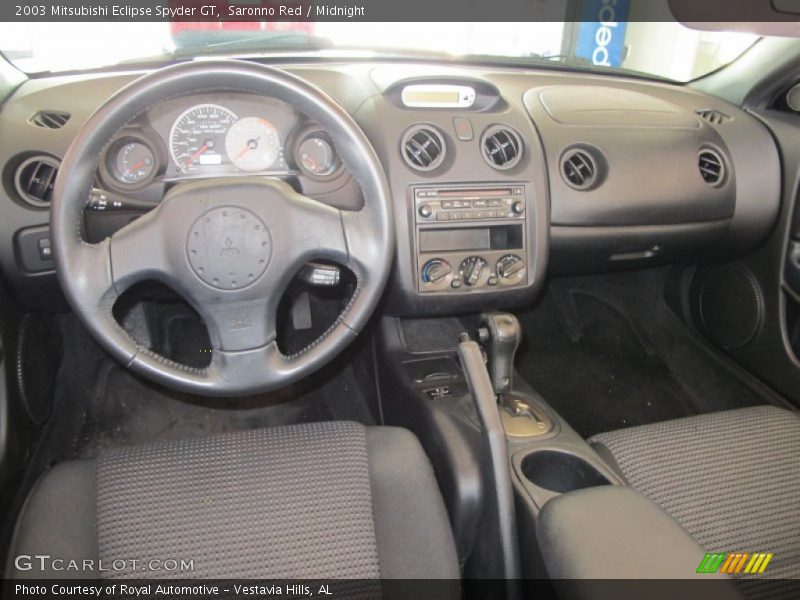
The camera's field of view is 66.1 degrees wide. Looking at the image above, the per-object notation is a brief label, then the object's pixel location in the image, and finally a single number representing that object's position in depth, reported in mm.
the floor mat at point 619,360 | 1957
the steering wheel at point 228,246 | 984
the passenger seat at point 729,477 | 1147
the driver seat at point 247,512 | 963
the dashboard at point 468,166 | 1248
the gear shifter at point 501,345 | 1320
